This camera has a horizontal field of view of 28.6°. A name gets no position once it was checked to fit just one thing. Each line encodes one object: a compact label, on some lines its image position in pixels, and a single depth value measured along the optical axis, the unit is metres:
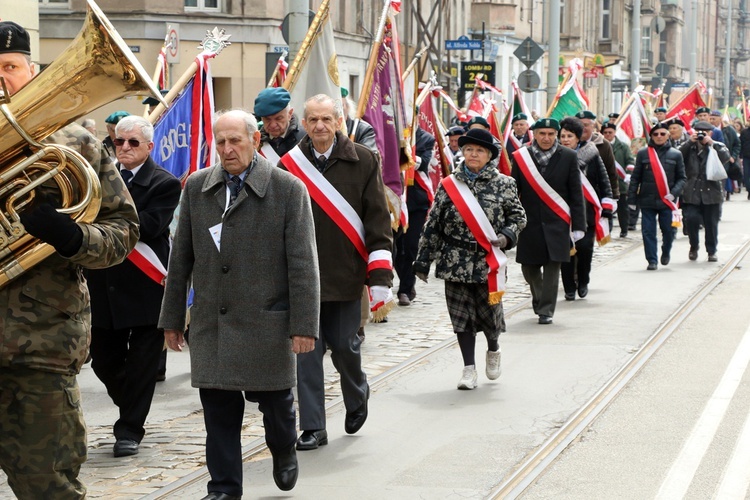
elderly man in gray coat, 6.09
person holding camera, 18.52
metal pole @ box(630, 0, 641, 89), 41.25
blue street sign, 28.80
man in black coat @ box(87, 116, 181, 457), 7.79
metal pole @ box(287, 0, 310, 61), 12.46
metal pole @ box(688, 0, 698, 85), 55.69
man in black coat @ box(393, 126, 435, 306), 14.10
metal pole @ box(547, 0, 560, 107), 28.92
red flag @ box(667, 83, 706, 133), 29.91
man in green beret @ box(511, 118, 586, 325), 12.65
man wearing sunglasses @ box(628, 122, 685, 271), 17.30
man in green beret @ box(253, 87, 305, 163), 8.27
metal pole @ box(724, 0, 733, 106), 73.38
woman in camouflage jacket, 9.48
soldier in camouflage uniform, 4.94
